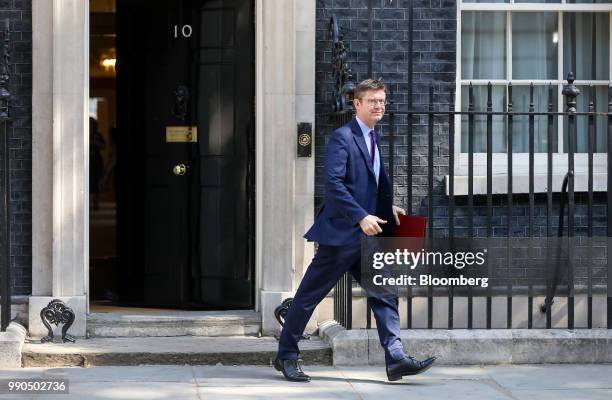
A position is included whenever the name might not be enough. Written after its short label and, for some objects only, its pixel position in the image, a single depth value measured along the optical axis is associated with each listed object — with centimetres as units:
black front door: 997
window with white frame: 998
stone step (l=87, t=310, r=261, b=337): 934
